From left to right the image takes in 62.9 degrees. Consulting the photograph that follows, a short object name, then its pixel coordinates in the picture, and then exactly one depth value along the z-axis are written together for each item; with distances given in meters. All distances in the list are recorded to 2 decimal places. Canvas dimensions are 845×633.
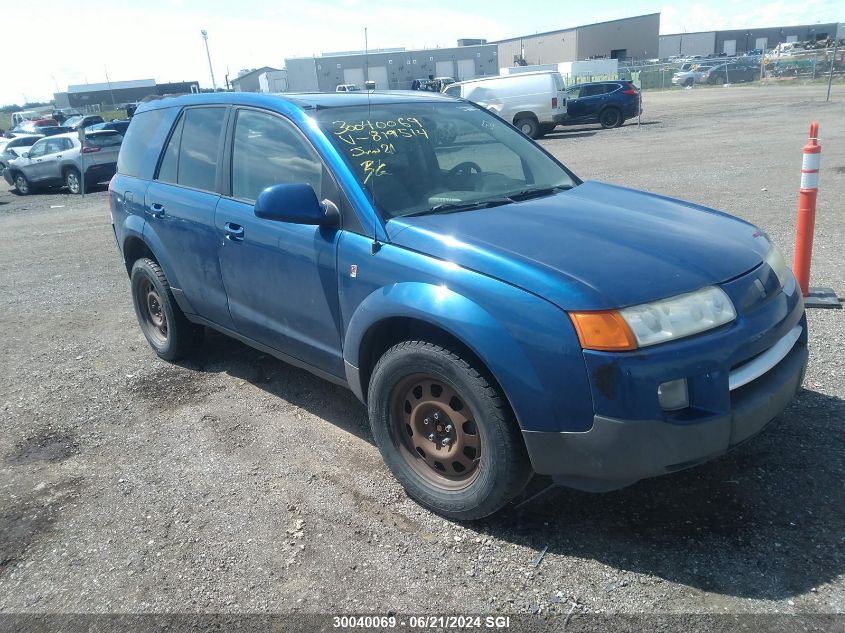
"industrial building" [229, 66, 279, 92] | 46.53
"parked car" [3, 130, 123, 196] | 17.70
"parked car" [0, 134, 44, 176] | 23.30
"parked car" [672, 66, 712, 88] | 47.28
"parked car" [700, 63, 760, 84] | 44.06
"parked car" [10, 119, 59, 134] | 31.63
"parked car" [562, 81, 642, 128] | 24.34
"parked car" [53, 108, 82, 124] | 38.89
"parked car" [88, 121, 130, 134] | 18.36
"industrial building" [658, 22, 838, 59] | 91.25
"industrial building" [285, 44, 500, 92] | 53.62
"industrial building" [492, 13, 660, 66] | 75.62
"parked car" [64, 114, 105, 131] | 28.86
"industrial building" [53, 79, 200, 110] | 65.12
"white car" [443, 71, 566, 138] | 22.69
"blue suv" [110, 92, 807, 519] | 2.54
